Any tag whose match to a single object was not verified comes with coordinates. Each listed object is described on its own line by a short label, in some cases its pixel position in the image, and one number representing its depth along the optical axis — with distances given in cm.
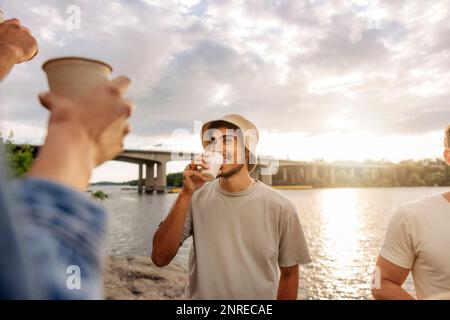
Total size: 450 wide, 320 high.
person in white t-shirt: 266
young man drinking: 288
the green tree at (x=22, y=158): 1012
